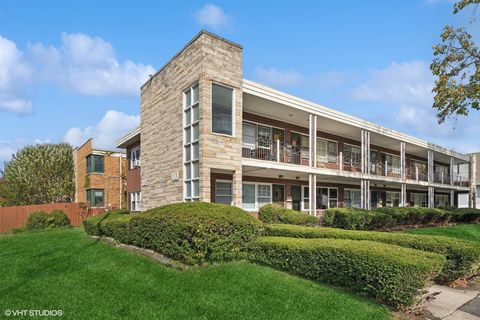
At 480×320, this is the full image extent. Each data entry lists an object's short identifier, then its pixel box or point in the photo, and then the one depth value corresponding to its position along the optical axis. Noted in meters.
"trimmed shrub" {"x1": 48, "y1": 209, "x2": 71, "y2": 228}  22.53
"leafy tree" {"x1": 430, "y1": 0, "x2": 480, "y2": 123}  13.50
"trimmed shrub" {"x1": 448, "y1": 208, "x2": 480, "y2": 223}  25.11
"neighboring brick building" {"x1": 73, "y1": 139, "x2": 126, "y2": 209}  29.52
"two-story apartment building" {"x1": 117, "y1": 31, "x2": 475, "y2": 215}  12.59
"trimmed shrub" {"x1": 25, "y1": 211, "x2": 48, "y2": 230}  21.66
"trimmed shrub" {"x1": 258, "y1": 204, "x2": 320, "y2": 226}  15.26
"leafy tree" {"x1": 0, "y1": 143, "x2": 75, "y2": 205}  31.92
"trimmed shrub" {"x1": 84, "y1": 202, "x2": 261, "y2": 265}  7.93
